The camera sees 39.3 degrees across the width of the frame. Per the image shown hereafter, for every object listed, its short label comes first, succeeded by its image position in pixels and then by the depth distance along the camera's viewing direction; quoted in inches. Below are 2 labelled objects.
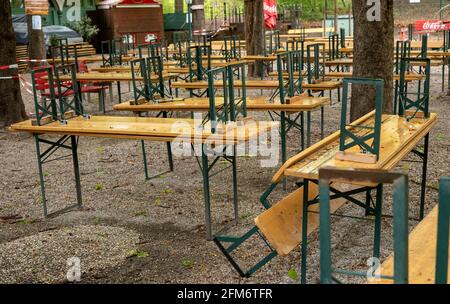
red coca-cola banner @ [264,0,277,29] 812.0
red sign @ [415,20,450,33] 658.5
